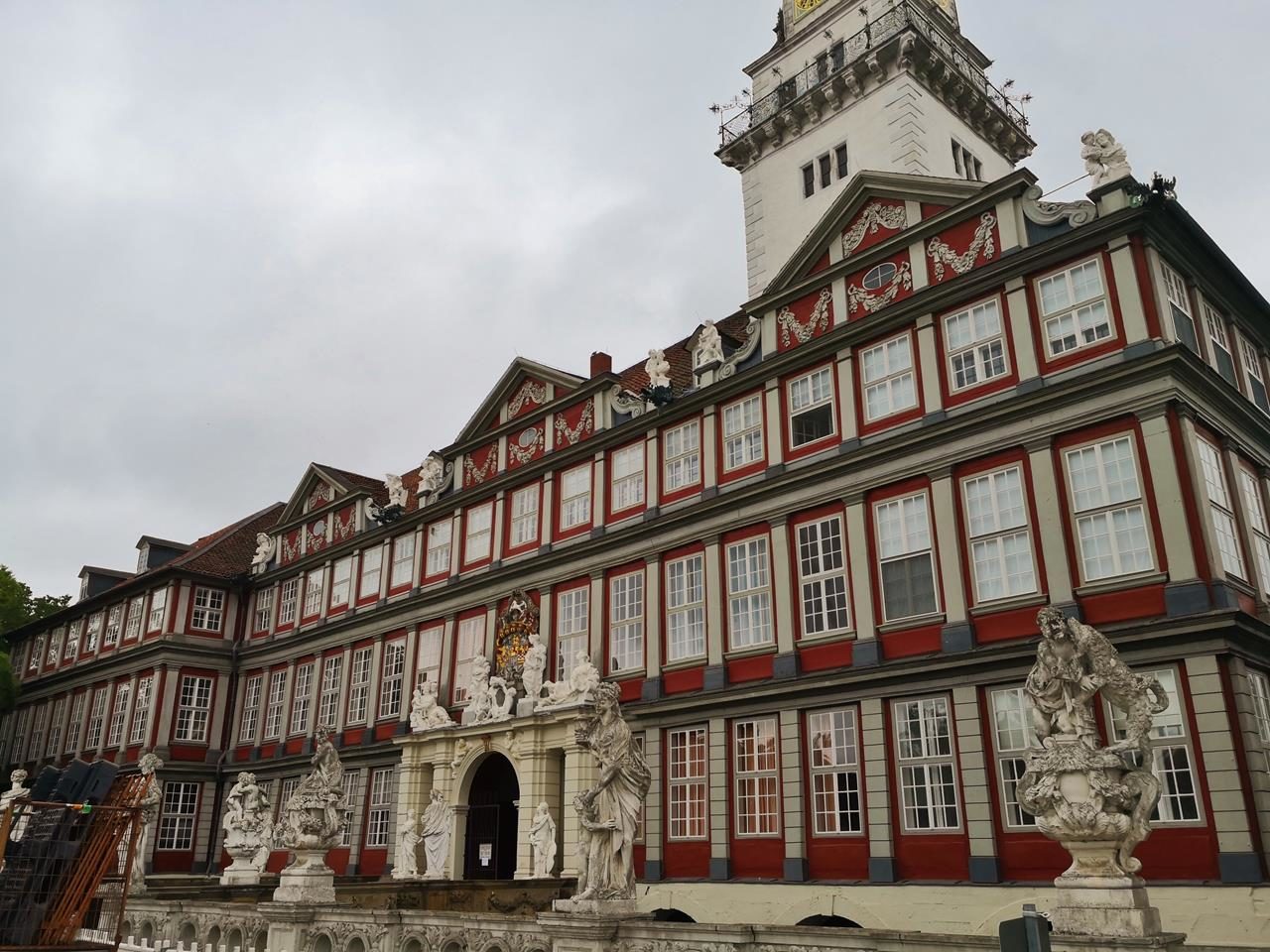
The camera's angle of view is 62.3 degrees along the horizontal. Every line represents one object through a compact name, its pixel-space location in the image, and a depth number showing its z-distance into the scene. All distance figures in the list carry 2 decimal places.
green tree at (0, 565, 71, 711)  50.56
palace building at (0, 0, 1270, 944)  17.09
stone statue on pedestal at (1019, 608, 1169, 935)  9.54
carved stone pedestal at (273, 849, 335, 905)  17.28
